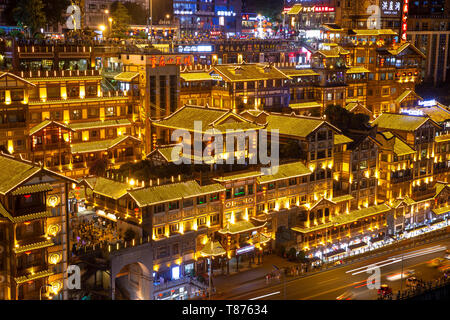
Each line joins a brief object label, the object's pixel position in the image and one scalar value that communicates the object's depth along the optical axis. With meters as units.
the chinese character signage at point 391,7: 123.94
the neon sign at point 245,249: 63.71
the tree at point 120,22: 105.62
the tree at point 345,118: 80.88
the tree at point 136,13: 132.00
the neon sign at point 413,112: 86.96
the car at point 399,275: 65.04
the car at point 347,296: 59.16
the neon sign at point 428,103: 93.93
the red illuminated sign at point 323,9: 126.94
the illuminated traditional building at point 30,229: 48.12
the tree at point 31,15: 92.62
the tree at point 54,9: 100.11
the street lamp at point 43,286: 49.92
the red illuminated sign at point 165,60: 82.12
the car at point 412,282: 63.28
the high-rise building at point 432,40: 144.38
